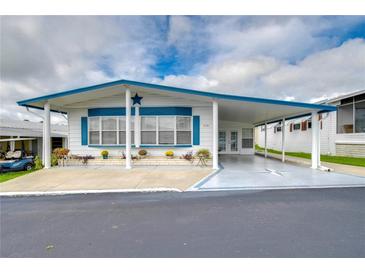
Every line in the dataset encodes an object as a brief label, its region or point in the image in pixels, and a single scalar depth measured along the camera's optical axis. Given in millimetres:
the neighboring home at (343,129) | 13609
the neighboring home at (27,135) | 16281
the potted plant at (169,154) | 9906
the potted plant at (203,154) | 9359
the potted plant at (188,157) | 9570
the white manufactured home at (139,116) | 9344
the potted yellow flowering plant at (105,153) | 10141
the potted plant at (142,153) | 9883
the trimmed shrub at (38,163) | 9387
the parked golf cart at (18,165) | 9430
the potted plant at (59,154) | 9789
